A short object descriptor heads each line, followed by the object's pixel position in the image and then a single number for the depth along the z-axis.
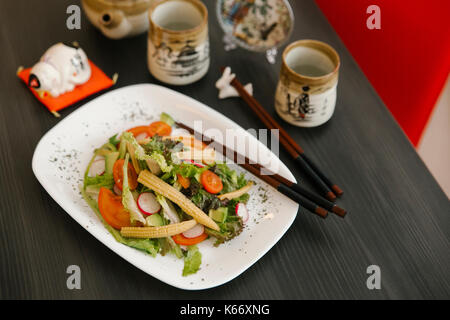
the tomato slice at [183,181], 1.15
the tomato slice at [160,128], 1.30
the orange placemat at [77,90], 1.41
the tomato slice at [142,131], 1.30
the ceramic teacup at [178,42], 1.35
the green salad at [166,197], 1.10
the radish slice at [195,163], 1.19
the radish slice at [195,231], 1.12
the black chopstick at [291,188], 1.15
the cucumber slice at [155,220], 1.10
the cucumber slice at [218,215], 1.13
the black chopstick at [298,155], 1.24
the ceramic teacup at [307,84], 1.27
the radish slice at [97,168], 1.24
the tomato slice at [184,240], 1.11
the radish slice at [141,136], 1.29
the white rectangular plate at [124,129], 1.06
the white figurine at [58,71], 1.38
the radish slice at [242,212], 1.17
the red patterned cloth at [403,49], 1.52
